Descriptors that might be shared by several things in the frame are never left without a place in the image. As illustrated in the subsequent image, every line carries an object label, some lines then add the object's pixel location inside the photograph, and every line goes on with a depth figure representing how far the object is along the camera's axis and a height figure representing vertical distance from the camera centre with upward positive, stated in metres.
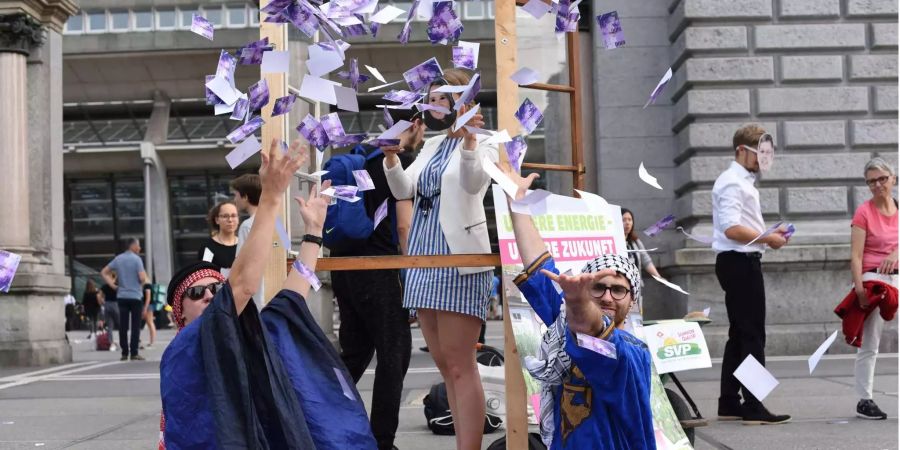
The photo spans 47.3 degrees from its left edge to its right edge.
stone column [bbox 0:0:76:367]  12.33 +1.06
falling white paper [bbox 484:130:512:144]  3.57 +0.41
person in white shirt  6.14 -0.08
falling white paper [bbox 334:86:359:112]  3.45 +0.53
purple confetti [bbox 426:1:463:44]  3.51 +0.79
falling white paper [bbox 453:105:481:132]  3.51 +0.47
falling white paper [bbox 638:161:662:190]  3.81 +0.27
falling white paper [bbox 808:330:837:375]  5.10 -0.56
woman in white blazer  4.08 -0.12
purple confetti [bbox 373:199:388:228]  4.32 +0.19
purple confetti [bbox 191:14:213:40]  3.40 +0.78
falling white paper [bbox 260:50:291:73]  3.45 +0.67
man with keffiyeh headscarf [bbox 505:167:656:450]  2.88 -0.33
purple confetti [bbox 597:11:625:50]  3.72 +0.80
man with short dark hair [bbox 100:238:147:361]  13.59 -0.38
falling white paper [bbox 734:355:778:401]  4.68 -0.62
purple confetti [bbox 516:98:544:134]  3.73 +0.50
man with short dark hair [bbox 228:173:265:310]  6.12 +0.41
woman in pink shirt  6.26 -0.03
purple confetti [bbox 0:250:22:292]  3.35 -0.01
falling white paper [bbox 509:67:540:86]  3.55 +0.61
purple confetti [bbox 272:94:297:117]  3.52 +0.53
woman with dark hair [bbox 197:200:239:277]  6.93 +0.16
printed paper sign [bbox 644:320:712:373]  5.55 -0.53
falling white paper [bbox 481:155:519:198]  3.54 +0.26
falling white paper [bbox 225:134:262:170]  3.26 +0.35
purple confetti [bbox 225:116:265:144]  3.36 +0.42
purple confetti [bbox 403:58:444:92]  3.73 +0.66
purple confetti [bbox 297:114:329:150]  3.46 +0.42
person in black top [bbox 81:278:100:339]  24.00 -0.94
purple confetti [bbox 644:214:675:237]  4.72 +0.11
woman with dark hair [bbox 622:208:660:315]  8.93 +0.07
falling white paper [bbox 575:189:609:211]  4.59 +0.22
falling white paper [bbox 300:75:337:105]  3.37 +0.56
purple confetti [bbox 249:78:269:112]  3.48 +0.56
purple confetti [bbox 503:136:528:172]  3.70 +0.37
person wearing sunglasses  2.75 -0.30
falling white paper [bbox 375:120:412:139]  3.79 +0.47
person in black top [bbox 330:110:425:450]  4.55 -0.29
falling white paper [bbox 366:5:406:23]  3.50 +0.83
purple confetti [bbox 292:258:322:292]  3.37 -0.05
